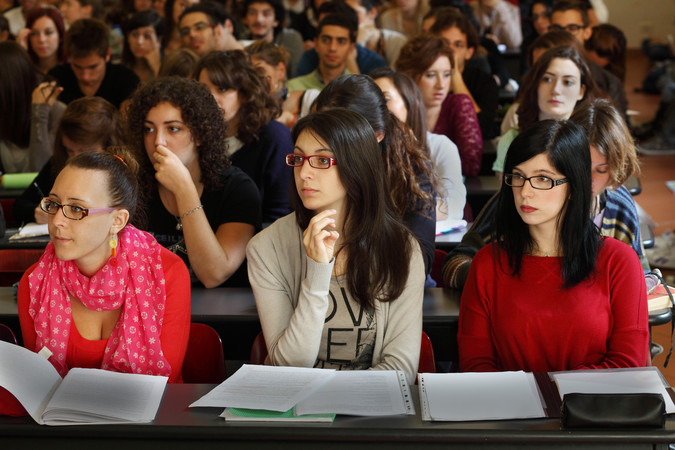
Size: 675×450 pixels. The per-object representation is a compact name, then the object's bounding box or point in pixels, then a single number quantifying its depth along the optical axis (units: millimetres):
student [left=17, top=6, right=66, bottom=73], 5750
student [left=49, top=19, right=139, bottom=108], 4980
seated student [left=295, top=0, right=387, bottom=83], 5234
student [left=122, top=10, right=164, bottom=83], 6047
